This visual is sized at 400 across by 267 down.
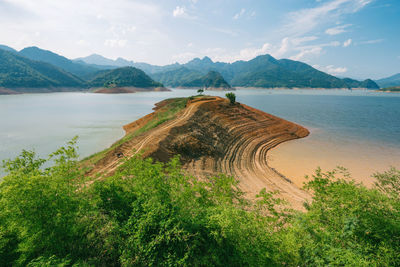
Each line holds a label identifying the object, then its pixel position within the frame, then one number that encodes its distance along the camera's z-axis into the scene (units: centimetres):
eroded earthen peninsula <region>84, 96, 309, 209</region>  2350
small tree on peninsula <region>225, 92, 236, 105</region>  5374
